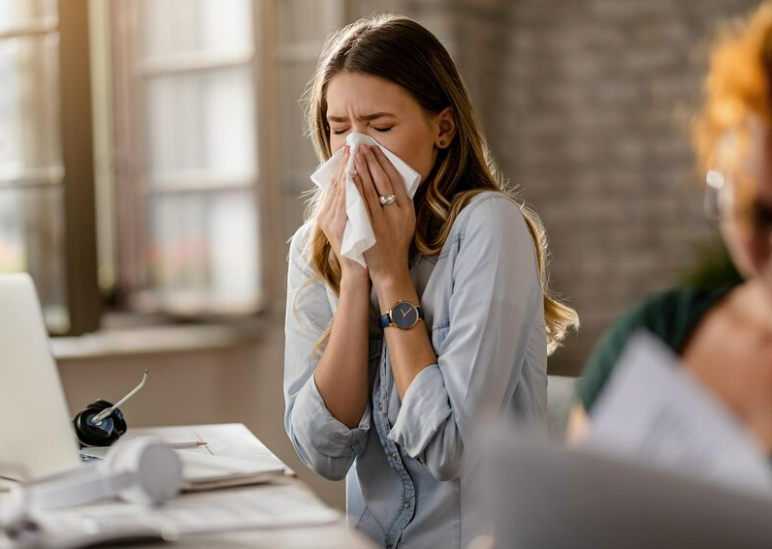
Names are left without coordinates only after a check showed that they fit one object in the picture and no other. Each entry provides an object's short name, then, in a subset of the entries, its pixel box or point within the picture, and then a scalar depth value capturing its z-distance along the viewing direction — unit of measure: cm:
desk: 176
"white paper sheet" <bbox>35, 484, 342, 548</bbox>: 176
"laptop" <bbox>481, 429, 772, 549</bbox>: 140
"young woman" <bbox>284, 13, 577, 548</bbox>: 216
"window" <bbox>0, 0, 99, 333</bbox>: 328
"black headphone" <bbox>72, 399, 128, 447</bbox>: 218
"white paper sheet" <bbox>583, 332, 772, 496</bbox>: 150
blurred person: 166
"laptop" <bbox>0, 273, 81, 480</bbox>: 193
